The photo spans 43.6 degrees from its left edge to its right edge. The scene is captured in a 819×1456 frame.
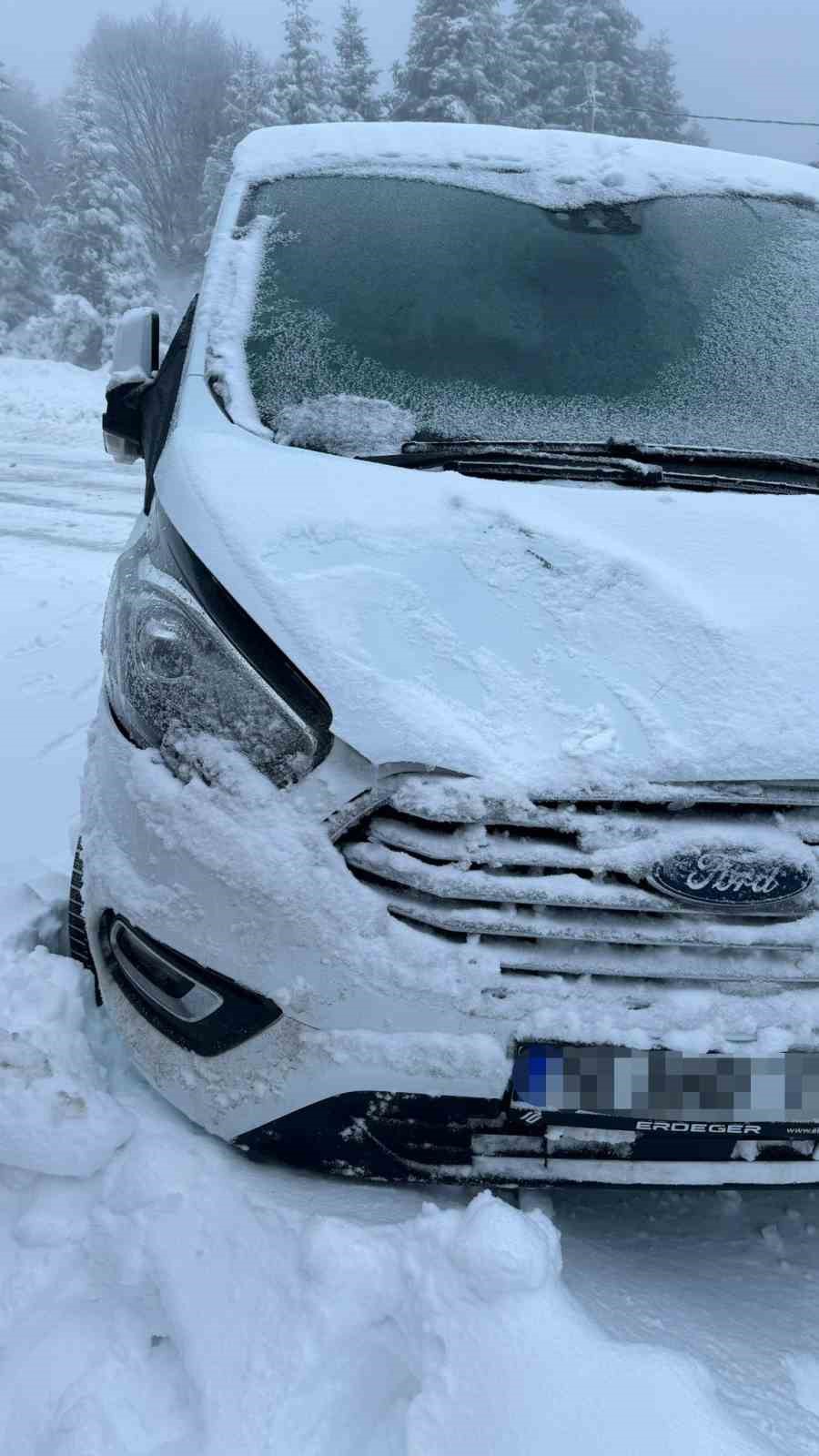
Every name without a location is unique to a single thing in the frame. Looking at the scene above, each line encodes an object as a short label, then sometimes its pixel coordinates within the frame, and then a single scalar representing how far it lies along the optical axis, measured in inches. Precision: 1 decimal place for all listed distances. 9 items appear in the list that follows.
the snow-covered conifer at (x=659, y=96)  1395.2
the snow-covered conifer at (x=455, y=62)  1086.4
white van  56.0
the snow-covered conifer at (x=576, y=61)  1241.4
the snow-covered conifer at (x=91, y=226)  1083.3
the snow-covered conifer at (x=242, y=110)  1192.8
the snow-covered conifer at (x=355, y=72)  1190.3
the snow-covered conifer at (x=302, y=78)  1111.6
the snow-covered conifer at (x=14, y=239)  1144.2
